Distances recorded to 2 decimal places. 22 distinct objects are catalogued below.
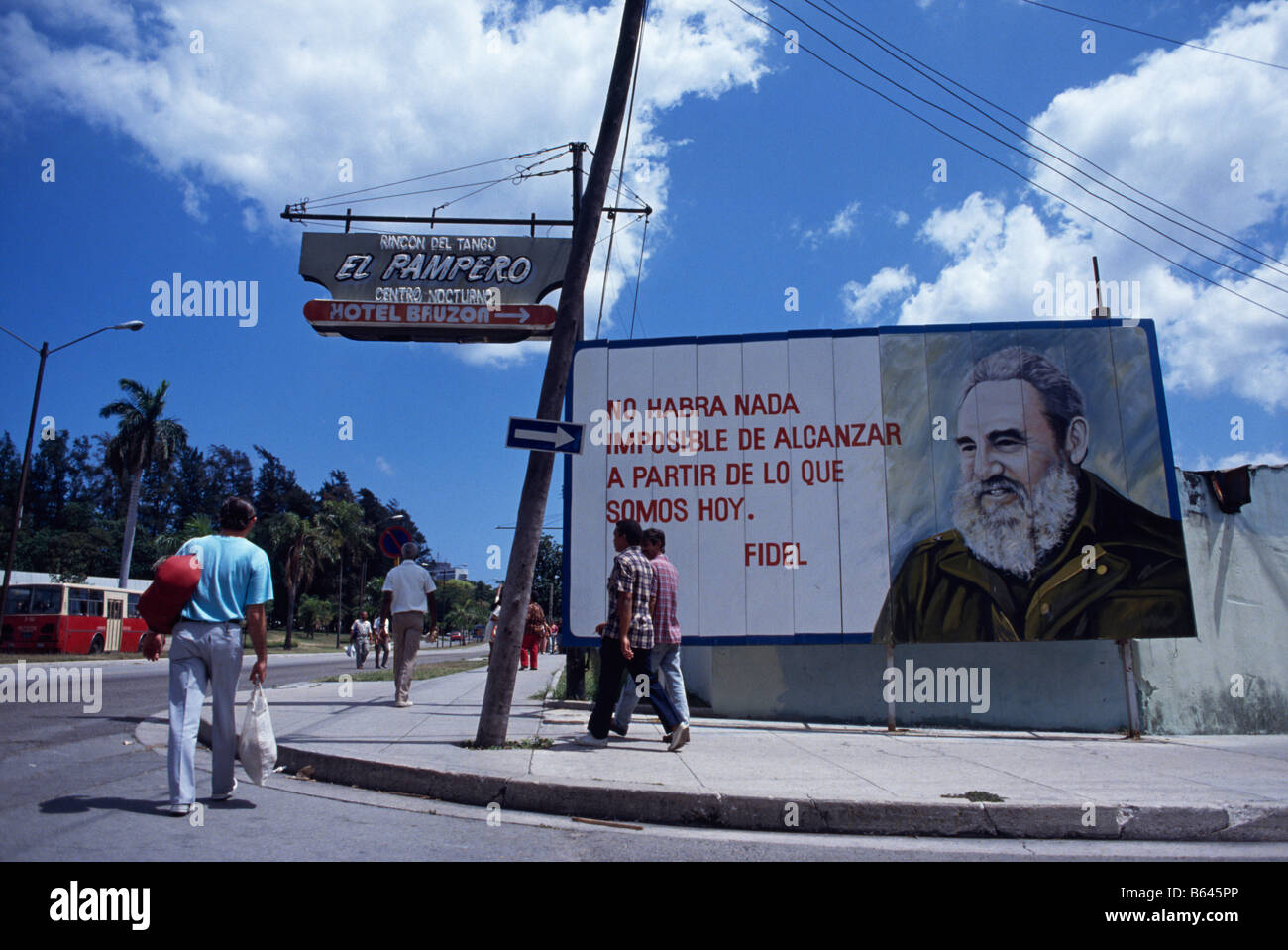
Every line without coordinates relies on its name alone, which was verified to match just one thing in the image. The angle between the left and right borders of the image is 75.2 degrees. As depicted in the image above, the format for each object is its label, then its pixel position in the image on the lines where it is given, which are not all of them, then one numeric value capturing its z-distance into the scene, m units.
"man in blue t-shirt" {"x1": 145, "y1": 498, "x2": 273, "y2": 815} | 4.39
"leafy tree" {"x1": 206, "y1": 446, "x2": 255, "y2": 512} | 102.69
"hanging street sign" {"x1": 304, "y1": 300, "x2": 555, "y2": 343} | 12.08
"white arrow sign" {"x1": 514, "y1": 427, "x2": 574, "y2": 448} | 6.44
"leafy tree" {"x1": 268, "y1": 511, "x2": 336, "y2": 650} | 54.97
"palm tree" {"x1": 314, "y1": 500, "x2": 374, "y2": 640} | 60.34
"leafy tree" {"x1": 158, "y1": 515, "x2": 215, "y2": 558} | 48.59
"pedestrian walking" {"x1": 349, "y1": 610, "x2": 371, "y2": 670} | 24.59
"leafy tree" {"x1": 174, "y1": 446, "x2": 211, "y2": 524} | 100.75
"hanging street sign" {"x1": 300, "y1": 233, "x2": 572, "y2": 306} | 12.23
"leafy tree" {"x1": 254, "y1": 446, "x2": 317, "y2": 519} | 89.50
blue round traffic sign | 11.05
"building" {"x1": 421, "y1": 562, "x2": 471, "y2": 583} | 125.94
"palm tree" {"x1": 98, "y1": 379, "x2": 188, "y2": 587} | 45.62
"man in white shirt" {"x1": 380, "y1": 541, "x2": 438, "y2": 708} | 9.08
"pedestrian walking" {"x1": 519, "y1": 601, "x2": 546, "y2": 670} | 18.19
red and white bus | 27.25
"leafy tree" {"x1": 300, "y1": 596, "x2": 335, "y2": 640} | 68.38
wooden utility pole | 6.33
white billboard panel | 8.68
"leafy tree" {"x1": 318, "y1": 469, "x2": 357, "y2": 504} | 95.75
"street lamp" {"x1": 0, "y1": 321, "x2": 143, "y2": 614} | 23.35
